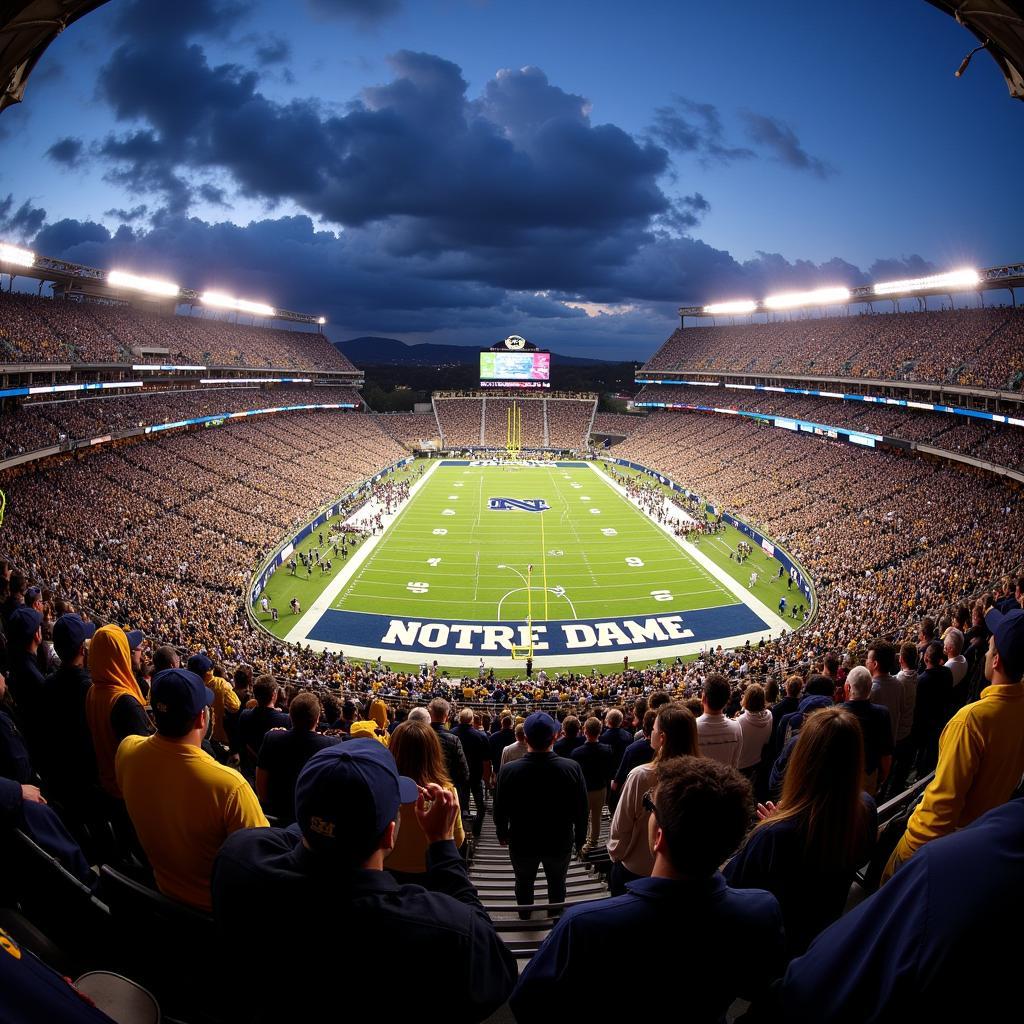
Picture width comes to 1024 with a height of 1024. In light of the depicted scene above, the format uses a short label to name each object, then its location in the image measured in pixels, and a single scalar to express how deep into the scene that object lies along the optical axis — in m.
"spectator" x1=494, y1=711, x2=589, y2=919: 4.64
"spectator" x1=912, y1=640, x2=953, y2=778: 6.65
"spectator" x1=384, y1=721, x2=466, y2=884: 3.63
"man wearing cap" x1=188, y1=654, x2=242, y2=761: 8.48
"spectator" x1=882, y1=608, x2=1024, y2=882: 3.33
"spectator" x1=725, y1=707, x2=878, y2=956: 2.84
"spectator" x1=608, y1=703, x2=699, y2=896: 3.93
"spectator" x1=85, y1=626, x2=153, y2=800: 4.60
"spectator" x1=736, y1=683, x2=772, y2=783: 6.38
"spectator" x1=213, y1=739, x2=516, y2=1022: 1.95
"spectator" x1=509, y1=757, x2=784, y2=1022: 1.97
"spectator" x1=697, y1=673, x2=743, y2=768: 5.35
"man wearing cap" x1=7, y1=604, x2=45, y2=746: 5.23
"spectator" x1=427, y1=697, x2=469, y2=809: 5.91
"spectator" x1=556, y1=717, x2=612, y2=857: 6.44
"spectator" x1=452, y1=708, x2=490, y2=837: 7.79
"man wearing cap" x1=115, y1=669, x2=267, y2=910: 3.10
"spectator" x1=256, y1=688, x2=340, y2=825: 4.88
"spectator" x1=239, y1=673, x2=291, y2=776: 6.48
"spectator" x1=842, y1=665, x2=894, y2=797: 5.07
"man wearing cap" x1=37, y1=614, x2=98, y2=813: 4.62
